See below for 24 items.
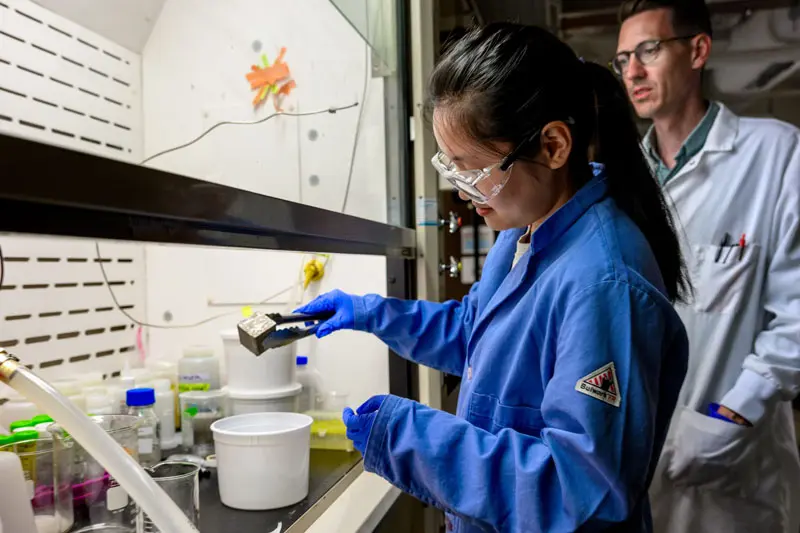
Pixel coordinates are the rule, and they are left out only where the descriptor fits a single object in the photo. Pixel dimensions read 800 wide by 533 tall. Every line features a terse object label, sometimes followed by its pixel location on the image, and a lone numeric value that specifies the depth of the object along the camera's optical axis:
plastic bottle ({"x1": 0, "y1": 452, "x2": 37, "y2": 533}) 0.69
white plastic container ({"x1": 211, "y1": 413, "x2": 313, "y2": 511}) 1.05
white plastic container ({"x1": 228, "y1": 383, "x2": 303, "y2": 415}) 1.36
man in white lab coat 1.35
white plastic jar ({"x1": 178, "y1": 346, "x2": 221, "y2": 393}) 1.49
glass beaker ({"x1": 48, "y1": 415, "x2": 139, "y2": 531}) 0.99
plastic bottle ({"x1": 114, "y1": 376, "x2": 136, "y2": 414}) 1.29
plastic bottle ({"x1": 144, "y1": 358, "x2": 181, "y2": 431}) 1.50
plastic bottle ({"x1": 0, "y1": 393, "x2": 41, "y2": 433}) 1.16
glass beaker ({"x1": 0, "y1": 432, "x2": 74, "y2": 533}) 0.97
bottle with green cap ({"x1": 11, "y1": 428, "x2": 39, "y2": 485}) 0.96
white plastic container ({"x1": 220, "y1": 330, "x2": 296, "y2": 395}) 1.37
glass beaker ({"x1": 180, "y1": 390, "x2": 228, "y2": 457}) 1.38
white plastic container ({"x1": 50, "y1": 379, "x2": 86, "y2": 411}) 1.25
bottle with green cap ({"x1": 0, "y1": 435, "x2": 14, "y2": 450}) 0.95
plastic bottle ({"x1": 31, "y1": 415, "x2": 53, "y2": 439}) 1.00
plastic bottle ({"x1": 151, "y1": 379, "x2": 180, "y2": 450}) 1.40
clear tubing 0.60
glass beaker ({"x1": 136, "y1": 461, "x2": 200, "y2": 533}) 0.91
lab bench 1.01
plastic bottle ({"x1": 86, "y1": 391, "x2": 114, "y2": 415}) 1.24
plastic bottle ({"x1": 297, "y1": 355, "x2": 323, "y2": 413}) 1.61
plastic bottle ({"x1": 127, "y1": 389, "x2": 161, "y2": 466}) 1.22
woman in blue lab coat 0.67
